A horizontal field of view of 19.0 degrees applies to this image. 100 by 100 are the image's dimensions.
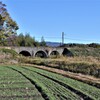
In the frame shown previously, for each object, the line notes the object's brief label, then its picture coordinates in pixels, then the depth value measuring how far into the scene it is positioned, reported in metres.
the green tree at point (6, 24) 55.50
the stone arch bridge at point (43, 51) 71.62
